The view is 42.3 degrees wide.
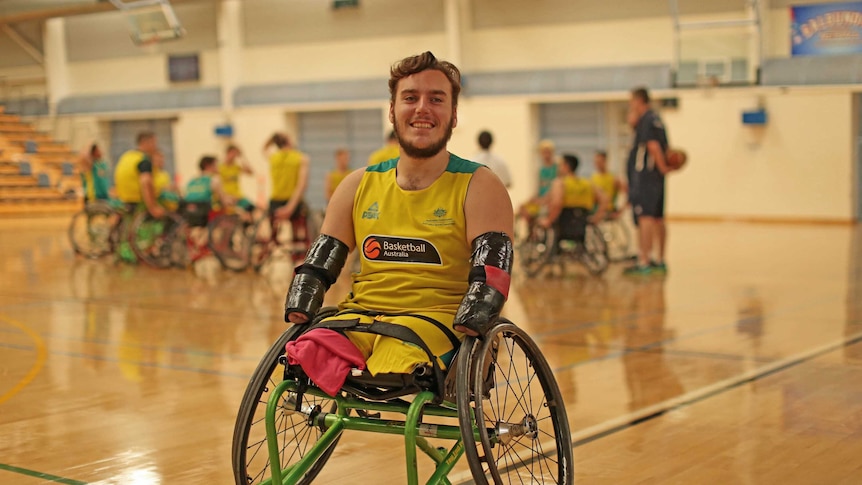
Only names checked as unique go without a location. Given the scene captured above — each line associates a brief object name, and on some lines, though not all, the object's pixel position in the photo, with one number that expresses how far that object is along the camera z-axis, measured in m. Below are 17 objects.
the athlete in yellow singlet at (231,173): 11.67
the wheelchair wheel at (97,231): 12.12
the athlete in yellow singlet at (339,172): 11.57
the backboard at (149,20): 17.28
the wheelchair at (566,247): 10.02
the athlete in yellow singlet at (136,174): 10.99
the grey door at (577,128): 19.02
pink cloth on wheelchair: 2.92
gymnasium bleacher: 22.38
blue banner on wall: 16.48
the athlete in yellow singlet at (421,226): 3.15
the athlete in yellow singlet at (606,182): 11.98
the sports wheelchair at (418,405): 2.81
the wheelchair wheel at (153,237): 11.33
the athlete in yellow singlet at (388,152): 10.13
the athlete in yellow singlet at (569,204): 9.93
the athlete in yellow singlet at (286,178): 10.86
